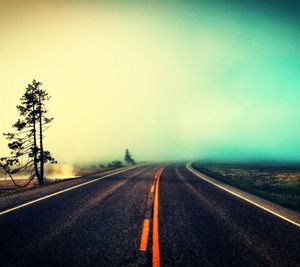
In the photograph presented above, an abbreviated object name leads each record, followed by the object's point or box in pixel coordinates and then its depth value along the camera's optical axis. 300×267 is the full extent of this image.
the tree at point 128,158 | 73.32
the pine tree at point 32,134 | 27.38
